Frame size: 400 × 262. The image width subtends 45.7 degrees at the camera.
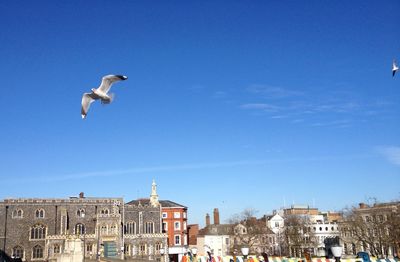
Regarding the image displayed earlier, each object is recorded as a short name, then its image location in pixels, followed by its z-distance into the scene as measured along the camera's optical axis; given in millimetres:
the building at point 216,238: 90562
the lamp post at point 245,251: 27678
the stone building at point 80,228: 69750
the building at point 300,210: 104594
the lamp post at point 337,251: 18156
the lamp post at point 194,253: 39944
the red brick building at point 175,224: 85438
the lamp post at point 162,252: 71706
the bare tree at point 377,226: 62469
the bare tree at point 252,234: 82312
